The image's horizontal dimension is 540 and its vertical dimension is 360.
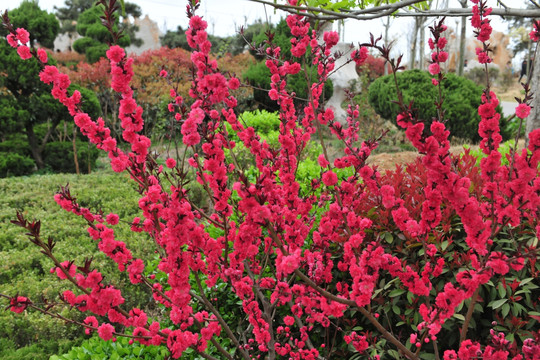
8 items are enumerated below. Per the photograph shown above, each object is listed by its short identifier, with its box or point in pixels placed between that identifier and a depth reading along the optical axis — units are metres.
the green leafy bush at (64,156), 9.18
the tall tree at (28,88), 8.44
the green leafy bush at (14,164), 8.38
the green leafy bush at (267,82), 11.08
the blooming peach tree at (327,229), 1.32
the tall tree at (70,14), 30.30
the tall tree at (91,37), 16.59
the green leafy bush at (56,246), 3.23
